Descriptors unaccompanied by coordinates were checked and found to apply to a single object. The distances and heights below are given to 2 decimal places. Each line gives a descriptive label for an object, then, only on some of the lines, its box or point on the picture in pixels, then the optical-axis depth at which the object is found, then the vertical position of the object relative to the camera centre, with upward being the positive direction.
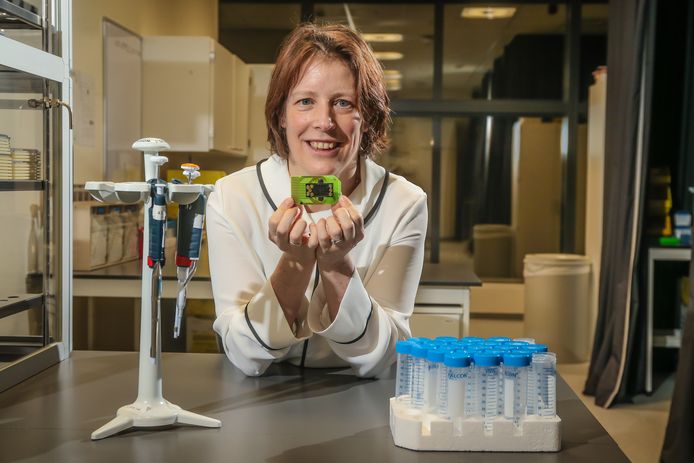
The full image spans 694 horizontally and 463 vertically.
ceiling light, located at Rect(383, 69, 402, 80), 6.33 +0.93
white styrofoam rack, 1.00 -0.31
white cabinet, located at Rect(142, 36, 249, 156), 4.31 +0.51
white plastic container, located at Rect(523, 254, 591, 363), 5.13 -0.72
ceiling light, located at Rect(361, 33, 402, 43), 6.46 +1.25
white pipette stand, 1.04 -0.21
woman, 1.30 -0.09
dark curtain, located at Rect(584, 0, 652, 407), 3.92 -0.09
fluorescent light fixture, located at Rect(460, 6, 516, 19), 6.30 +1.44
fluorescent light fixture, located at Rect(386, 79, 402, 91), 6.28 +0.84
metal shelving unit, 1.44 -0.02
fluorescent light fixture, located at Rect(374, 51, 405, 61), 6.43 +1.11
